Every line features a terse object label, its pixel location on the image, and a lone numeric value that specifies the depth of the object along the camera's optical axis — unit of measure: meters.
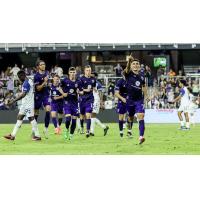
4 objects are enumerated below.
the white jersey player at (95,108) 21.97
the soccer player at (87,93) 20.53
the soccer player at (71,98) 19.41
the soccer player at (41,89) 19.76
